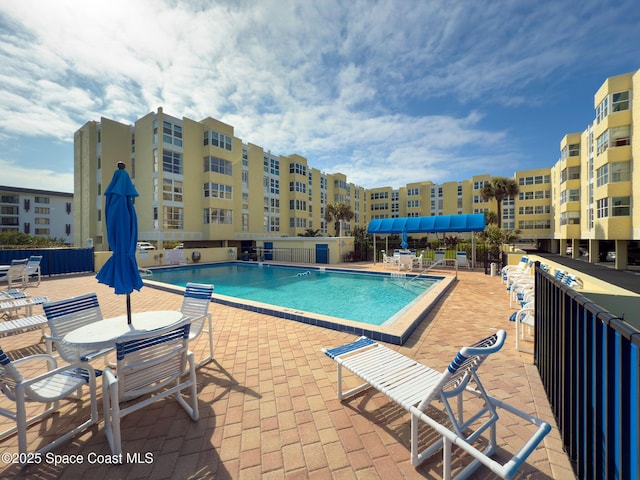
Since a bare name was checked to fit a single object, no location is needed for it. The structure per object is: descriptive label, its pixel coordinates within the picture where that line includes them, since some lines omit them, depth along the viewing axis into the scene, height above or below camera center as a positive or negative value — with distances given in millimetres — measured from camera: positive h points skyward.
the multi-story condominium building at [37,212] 51469 +6041
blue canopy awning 15931 +812
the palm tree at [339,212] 41069 +4111
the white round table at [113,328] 3037 -1190
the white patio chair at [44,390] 2369 -1522
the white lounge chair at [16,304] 5984 -1515
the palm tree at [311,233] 37938 +709
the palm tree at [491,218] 38500 +2633
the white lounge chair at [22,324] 4688 -1552
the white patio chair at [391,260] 16906 -1567
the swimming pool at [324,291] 6343 -2387
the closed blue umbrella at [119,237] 3857 +45
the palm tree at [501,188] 37156 +6849
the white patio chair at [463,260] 16248 -1511
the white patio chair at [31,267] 11352 -1159
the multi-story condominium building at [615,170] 19625 +5335
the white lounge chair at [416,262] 15911 -1672
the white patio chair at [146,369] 2441 -1340
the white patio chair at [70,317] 3370 -1144
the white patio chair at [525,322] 4652 -1556
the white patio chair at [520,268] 10416 -1309
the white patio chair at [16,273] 10703 -1339
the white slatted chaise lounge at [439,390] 2027 -1511
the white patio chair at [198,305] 4383 -1189
